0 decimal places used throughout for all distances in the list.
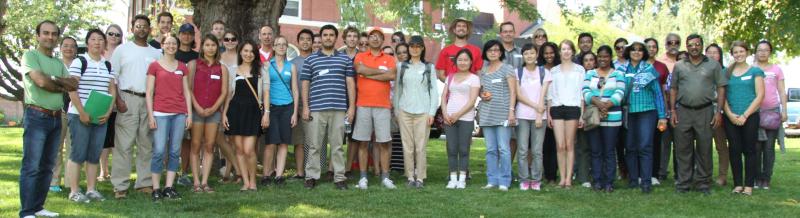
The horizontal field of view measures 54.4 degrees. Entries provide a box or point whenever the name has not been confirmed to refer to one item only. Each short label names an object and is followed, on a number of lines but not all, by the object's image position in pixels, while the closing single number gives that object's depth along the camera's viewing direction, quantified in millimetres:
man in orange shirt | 8211
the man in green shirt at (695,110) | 7969
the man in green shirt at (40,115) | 5836
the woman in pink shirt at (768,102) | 8305
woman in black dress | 7852
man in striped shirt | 8125
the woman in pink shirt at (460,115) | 8266
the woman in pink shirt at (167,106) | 7266
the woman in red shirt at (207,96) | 7566
